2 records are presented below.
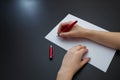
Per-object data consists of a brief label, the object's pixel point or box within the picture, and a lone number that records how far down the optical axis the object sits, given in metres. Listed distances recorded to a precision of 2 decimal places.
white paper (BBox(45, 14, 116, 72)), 0.82
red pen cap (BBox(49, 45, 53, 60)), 0.86
